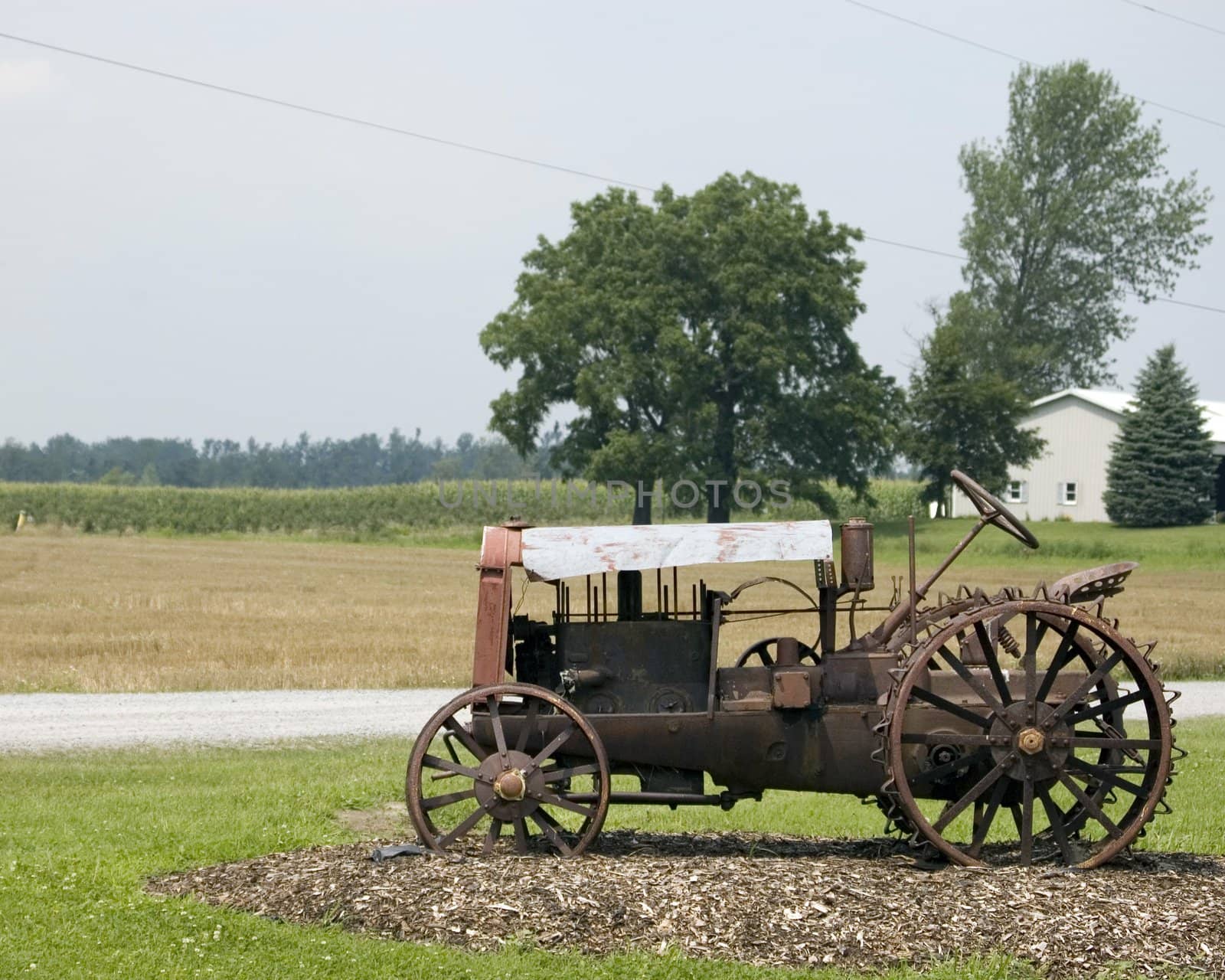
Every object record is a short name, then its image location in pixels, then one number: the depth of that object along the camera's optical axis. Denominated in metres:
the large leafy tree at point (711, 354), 65.81
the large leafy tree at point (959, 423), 71.69
